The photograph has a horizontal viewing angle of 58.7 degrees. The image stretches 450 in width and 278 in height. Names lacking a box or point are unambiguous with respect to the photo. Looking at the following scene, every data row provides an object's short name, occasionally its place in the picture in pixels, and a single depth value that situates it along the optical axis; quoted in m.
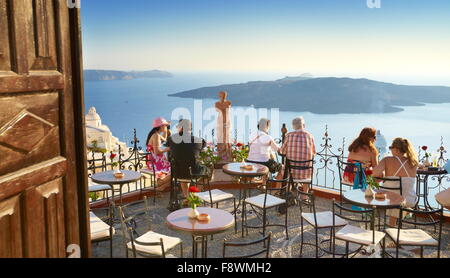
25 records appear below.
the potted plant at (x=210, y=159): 7.46
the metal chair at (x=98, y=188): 5.98
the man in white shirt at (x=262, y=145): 7.20
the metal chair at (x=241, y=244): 3.05
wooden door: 1.86
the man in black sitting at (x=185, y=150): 6.52
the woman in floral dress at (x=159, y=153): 7.23
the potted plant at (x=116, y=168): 6.00
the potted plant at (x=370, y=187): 4.94
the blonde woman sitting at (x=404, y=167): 5.49
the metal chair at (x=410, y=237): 4.27
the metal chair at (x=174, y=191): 6.73
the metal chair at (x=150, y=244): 3.91
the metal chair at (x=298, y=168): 6.62
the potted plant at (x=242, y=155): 6.76
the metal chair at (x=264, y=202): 5.55
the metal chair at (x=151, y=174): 7.29
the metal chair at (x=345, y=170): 6.24
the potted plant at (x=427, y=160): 6.77
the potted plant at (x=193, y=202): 4.10
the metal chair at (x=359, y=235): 4.33
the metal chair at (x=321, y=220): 4.83
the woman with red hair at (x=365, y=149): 6.26
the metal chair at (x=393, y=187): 5.30
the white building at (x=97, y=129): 46.79
